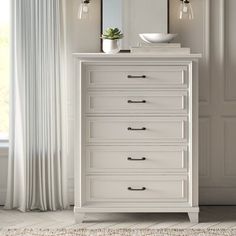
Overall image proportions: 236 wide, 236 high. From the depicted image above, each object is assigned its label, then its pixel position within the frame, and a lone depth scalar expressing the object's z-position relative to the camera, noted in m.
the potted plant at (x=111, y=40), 4.35
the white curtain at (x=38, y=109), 4.62
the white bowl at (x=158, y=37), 4.49
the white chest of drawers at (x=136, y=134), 4.21
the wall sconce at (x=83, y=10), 4.73
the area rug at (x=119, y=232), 4.02
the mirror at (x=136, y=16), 4.71
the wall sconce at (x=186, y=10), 4.73
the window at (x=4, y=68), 4.97
